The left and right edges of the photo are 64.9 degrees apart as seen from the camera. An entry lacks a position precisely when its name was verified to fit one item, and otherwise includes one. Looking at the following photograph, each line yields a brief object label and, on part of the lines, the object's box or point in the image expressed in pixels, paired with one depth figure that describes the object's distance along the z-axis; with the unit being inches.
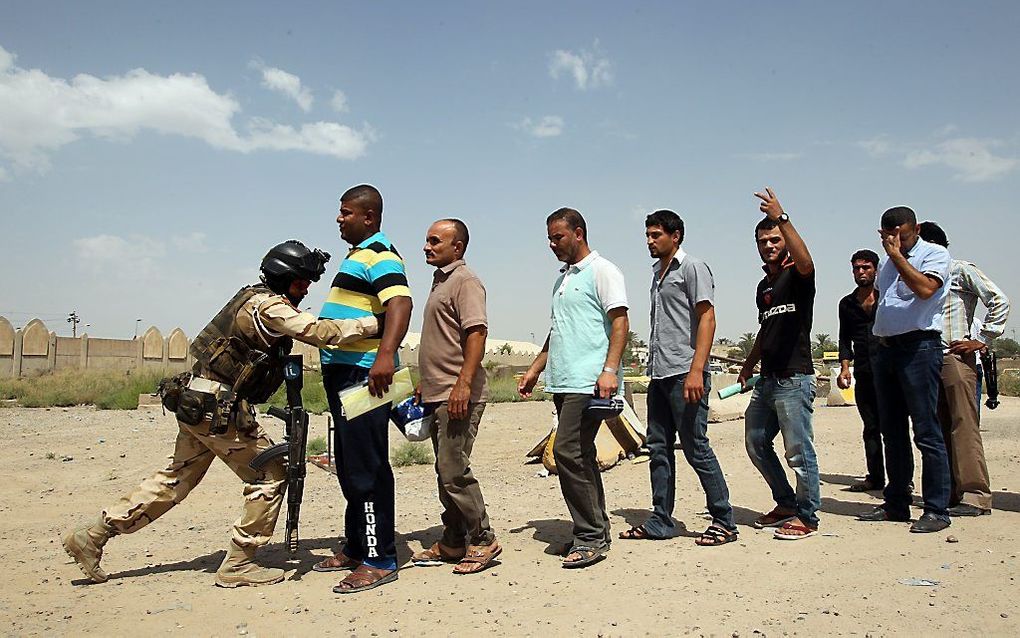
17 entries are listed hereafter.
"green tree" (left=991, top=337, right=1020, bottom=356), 2118.0
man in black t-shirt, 210.2
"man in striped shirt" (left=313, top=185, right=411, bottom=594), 176.2
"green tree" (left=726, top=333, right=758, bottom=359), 2013.8
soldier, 177.8
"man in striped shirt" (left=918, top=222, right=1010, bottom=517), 236.5
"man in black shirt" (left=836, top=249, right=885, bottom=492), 284.5
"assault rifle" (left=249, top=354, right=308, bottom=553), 179.2
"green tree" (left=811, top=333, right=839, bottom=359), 1777.8
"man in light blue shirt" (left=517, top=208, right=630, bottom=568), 191.3
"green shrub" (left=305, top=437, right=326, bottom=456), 428.7
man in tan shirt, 185.0
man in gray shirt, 202.4
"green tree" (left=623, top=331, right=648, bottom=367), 1761.8
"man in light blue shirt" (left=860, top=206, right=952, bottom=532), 211.0
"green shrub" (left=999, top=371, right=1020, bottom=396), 838.5
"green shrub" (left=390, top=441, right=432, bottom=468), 383.2
